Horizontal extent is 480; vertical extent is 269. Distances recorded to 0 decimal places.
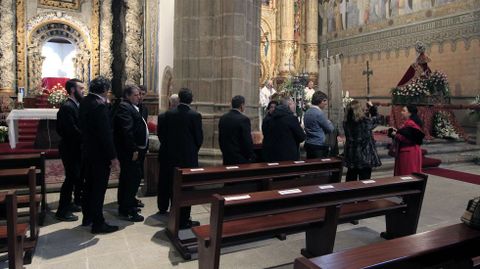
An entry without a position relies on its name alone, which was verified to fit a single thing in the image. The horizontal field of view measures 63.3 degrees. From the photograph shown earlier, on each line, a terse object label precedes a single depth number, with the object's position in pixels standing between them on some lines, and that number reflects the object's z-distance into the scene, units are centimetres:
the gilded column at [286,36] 1898
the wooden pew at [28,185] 374
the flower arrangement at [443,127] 1169
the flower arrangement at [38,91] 1510
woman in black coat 540
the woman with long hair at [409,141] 570
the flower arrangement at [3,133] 1037
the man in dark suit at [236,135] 483
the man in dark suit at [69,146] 480
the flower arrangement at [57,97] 1124
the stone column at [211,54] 618
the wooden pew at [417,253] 190
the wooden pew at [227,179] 398
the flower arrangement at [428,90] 1212
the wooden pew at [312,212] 292
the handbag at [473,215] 245
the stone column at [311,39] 1969
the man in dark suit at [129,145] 461
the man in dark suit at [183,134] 452
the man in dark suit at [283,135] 510
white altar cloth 895
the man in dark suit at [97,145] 425
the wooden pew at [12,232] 272
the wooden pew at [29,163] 462
